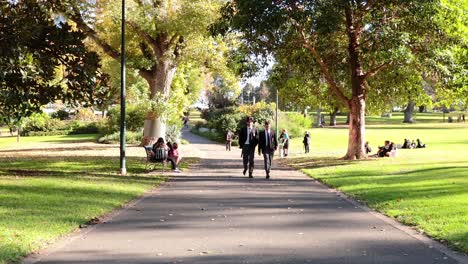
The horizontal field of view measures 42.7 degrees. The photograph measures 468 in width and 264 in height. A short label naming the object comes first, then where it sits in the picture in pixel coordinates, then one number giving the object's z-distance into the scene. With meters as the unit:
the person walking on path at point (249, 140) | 18.14
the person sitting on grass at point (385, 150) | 27.02
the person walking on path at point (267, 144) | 17.92
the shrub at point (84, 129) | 64.12
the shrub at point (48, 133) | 64.19
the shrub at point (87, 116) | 69.54
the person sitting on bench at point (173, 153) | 20.36
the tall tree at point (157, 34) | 26.14
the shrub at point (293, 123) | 52.00
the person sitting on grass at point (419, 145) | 36.25
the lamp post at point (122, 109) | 18.45
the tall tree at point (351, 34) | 21.56
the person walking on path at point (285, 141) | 30.70
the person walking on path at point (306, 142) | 33.47
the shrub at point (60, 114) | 75.50
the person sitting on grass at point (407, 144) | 36.19
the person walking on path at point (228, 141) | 37.43
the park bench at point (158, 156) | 19.86
